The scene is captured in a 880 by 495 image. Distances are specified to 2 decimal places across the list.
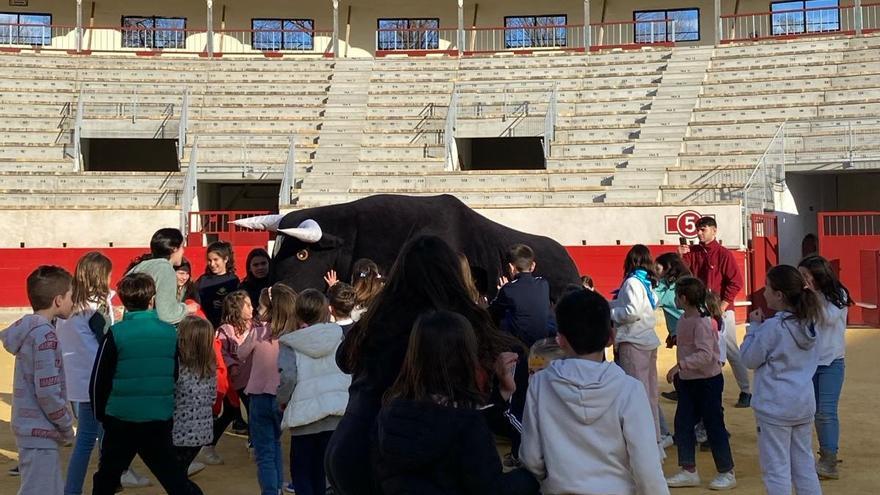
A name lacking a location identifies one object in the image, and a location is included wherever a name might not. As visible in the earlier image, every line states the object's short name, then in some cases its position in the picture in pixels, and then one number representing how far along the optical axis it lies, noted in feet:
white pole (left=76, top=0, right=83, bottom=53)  94.27
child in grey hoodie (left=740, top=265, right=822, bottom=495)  17.38
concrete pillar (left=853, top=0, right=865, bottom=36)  84.27
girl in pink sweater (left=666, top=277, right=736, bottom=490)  21.40
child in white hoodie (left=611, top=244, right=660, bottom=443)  22.22
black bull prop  21.85
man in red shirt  27.17
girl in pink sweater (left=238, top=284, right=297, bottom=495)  19.15
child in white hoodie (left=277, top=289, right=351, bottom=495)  17.33
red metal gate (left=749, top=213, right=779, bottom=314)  60.54
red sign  61.93
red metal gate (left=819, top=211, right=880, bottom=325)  57.82
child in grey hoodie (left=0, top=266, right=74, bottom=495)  16.03
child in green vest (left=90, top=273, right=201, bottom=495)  17.13
